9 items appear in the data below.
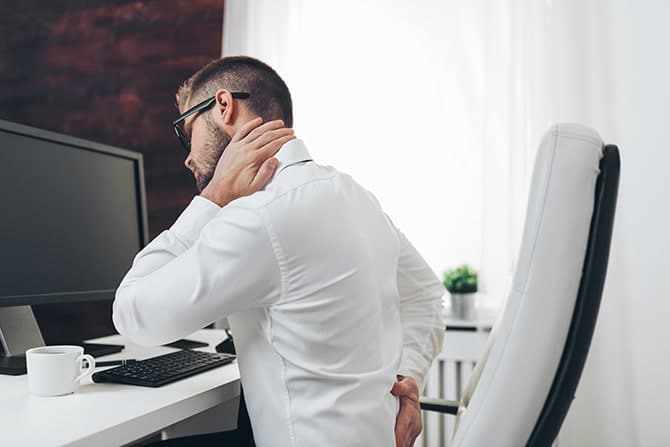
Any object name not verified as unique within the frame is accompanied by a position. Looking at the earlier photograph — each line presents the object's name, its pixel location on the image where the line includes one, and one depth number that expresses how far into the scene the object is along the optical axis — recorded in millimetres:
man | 805
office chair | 644
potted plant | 1919
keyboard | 999
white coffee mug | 914
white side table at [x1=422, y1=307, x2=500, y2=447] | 1903
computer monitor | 1218
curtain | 1818
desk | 727
